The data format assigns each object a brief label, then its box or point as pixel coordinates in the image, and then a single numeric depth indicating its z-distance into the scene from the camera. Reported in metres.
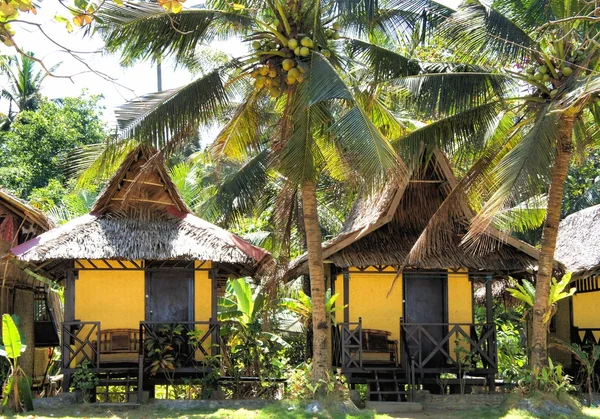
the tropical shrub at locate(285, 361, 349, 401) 12.77
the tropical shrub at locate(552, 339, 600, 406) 14.20
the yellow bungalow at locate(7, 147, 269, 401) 13.86
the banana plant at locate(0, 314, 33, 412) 12.06
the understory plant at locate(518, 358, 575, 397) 12.79
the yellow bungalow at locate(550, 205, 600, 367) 16.22
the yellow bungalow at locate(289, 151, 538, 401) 14.41
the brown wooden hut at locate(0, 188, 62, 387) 15.07
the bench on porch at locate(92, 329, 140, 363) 14.95
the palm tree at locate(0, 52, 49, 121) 32.56
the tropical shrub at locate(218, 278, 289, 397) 15.53
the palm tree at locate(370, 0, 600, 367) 12.56
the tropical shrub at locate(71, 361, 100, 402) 13.52
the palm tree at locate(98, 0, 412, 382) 11.90
